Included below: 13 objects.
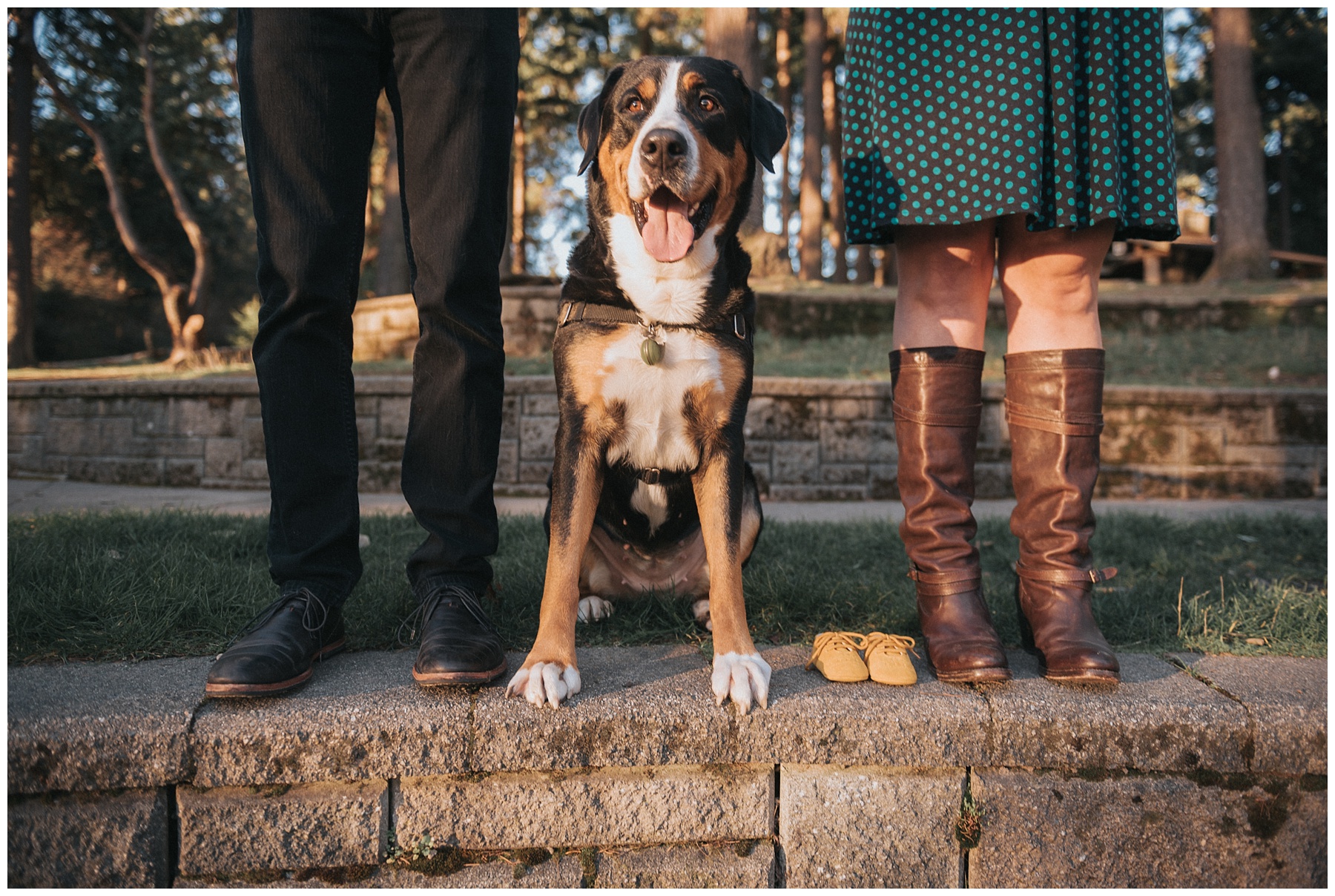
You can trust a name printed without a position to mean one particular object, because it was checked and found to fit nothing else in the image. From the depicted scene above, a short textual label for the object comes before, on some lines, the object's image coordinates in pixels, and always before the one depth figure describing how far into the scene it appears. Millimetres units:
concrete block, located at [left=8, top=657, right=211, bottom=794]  1496
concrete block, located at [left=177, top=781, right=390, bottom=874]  1547
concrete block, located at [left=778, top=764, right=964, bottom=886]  1653
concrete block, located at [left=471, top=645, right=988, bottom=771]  1585
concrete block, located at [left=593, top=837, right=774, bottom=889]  1648
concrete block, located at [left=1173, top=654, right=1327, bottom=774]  1631
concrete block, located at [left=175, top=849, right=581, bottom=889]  1585
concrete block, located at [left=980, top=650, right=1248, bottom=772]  1632
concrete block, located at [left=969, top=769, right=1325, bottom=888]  1645
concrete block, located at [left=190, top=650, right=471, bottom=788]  1533
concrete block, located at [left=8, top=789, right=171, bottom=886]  1514
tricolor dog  1880
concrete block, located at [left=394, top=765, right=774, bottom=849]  1607
